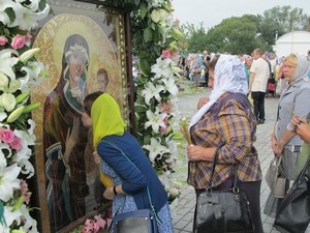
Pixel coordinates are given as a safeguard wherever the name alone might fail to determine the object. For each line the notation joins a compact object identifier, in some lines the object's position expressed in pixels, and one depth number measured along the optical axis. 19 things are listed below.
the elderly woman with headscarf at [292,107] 3.85
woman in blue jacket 2.42
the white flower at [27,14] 1.78
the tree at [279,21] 92.62
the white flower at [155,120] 3.42
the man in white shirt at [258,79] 9.95
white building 27.92
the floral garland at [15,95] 1.74
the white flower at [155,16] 3.25
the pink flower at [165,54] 3.43
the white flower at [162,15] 3.26
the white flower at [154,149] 3.44
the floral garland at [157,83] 3.38
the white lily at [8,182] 1.74
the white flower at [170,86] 3.43
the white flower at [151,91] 3.40
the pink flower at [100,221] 2.99
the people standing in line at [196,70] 20.88
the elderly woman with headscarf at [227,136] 2.67
